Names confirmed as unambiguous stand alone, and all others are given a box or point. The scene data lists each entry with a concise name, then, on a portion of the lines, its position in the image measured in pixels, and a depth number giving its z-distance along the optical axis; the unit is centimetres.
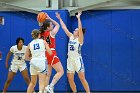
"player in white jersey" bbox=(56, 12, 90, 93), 1404
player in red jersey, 1301
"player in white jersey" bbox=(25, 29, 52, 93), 1222
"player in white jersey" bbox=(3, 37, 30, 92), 1610
